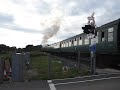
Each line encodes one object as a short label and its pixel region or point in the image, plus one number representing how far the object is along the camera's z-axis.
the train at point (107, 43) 6.85
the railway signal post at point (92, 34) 6.05
